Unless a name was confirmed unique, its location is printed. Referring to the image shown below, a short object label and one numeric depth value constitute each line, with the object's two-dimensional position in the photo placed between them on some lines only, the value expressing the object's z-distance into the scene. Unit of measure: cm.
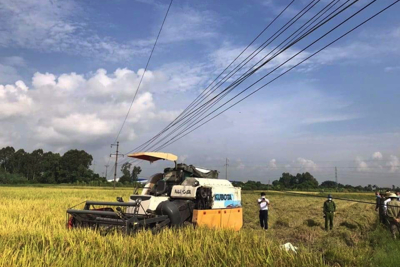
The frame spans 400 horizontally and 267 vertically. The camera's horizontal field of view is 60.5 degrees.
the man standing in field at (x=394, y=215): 943
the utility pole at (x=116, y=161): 5278
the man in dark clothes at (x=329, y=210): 1323
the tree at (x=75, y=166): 9894
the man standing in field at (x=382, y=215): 1188
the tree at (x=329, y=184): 9088
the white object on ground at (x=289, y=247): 574
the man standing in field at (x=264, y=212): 1322
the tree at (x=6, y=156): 12544
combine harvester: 786
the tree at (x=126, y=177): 9468
